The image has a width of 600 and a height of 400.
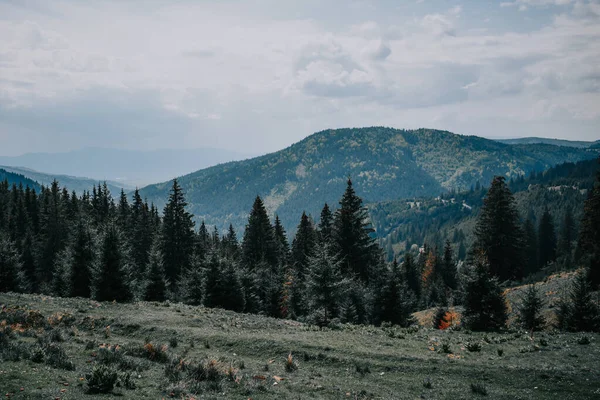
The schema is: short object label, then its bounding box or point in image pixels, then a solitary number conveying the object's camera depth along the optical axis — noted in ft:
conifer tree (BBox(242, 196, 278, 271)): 186.60
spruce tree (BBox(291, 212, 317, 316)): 186.77
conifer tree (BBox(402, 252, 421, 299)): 244.01
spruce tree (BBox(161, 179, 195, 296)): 171.94
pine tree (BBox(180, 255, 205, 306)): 124.67
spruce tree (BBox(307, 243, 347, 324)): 94.12
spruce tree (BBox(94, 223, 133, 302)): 101.91
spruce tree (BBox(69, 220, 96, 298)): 123.34
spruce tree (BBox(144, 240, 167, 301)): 120.67
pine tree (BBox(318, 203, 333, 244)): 179.83
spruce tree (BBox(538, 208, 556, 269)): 267.18
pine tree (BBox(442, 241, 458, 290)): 245.45
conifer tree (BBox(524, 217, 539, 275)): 253.44
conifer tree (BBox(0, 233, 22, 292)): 123.85
